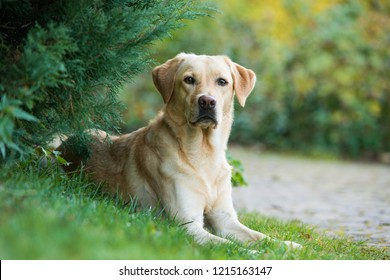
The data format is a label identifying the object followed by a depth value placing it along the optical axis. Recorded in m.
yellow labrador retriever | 4.79
